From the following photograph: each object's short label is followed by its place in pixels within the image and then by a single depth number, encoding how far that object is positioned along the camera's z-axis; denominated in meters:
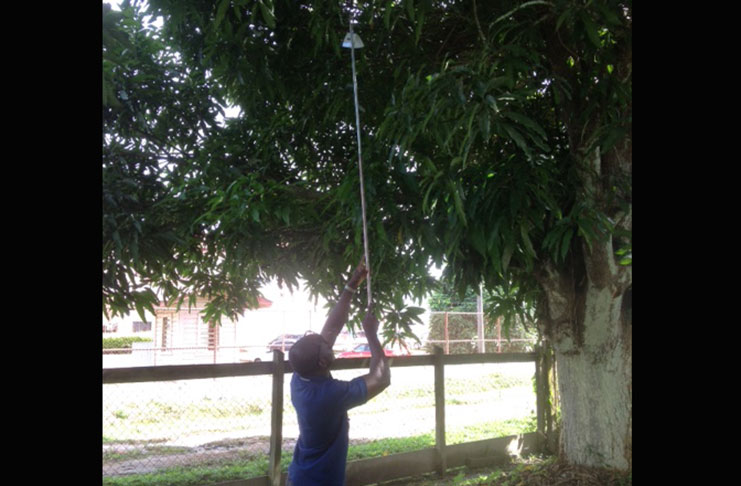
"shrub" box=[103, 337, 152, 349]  19.47
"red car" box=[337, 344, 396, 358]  16.58
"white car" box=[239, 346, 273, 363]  18.54
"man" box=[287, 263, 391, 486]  3.02
